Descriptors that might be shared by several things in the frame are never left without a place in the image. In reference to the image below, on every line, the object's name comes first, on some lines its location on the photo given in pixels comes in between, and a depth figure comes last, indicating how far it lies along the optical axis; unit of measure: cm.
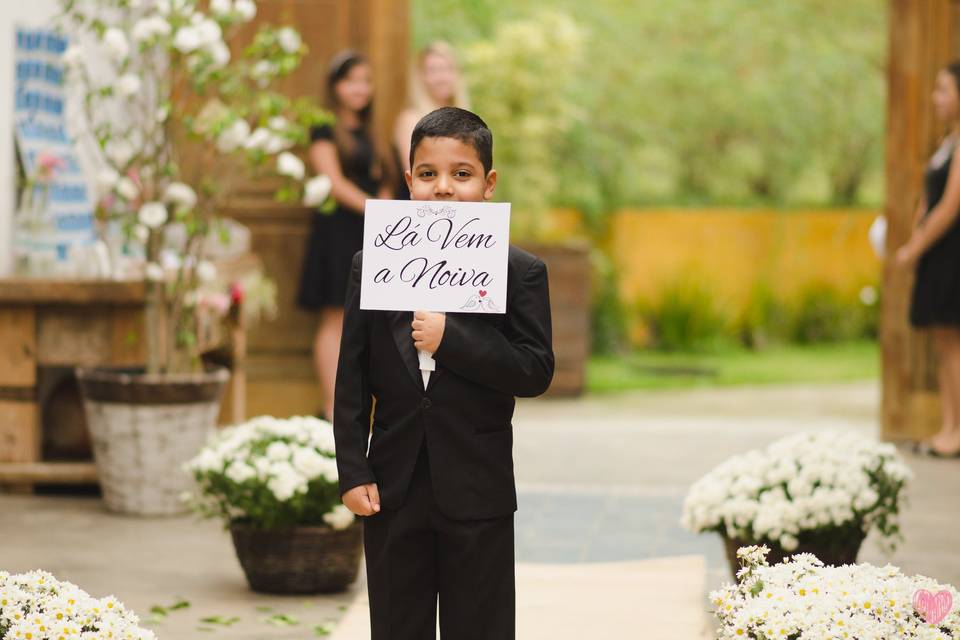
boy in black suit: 499
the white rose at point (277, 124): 983
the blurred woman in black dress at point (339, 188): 1282
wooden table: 1023
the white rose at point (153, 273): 997
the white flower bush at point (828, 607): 475
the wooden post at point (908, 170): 1327
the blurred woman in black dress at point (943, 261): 1255
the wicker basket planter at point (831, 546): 758
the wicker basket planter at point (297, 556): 784
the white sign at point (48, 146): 1082
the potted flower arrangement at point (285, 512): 778
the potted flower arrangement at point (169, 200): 975
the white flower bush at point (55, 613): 475
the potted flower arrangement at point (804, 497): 749
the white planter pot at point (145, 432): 981
